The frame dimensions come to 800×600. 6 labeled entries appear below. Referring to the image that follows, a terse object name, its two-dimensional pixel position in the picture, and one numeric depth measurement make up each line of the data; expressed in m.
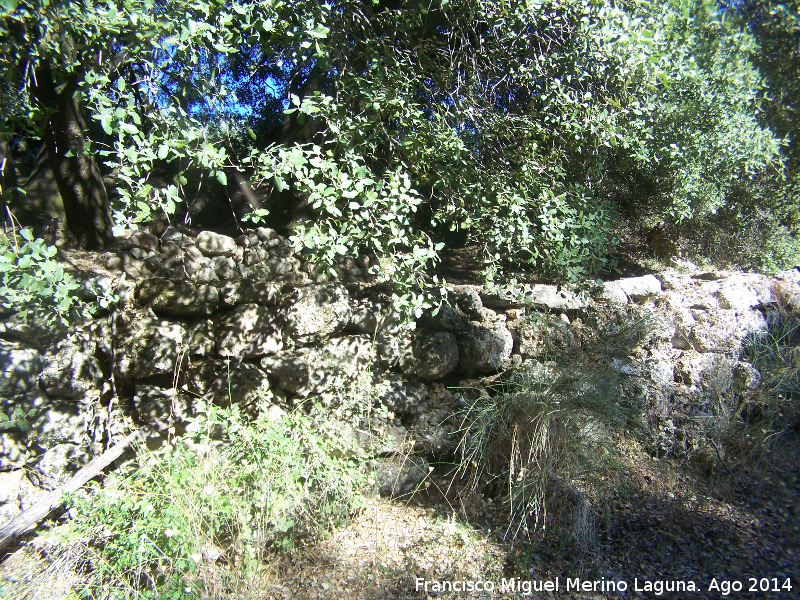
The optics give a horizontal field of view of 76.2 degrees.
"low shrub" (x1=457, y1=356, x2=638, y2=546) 3.03
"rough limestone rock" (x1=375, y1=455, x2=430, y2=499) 3.28
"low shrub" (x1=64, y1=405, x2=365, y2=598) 2.27
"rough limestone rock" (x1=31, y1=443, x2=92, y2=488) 2.78
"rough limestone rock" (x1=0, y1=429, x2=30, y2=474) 2.71
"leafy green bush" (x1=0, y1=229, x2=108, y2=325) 2.22
